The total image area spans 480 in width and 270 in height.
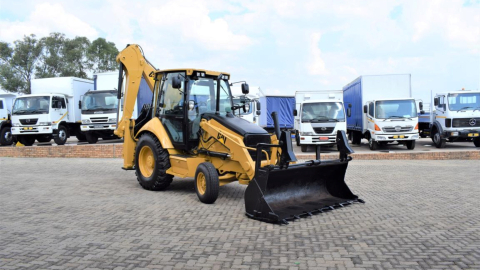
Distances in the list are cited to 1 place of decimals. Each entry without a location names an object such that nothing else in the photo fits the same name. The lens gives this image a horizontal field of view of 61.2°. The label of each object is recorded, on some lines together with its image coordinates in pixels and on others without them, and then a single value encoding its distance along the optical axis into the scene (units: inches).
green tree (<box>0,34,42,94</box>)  1849.2
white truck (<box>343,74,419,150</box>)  695.7
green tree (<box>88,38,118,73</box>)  2025.1
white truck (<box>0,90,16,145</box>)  863.1
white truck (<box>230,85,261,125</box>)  793.3
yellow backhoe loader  255.3
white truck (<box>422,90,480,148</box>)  709.9
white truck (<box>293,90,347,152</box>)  695.1
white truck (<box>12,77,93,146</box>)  773.9
